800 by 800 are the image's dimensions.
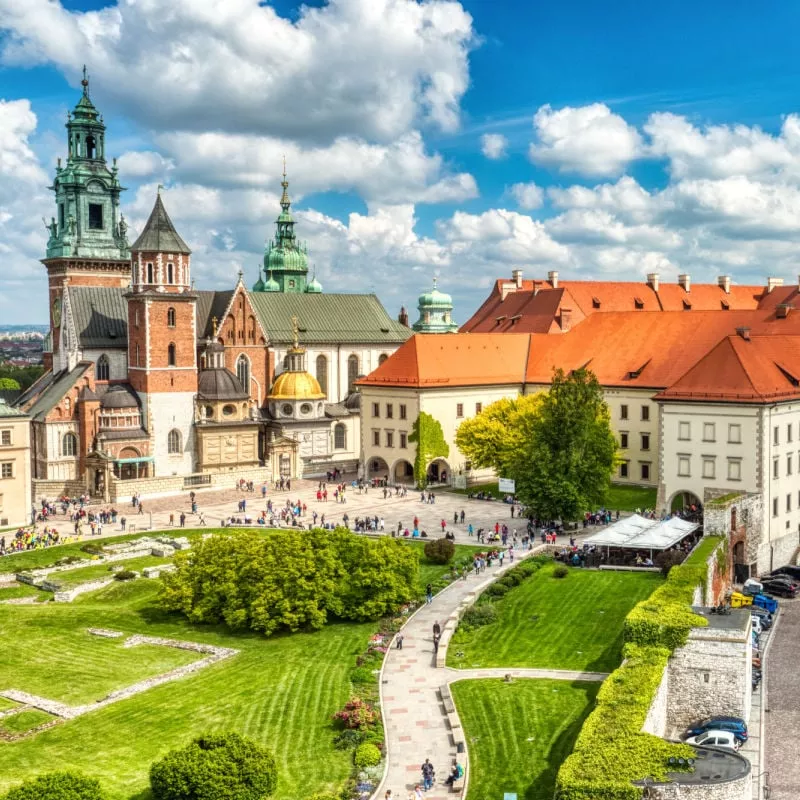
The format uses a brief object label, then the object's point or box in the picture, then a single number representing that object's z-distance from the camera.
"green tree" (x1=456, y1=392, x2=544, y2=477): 69.31
